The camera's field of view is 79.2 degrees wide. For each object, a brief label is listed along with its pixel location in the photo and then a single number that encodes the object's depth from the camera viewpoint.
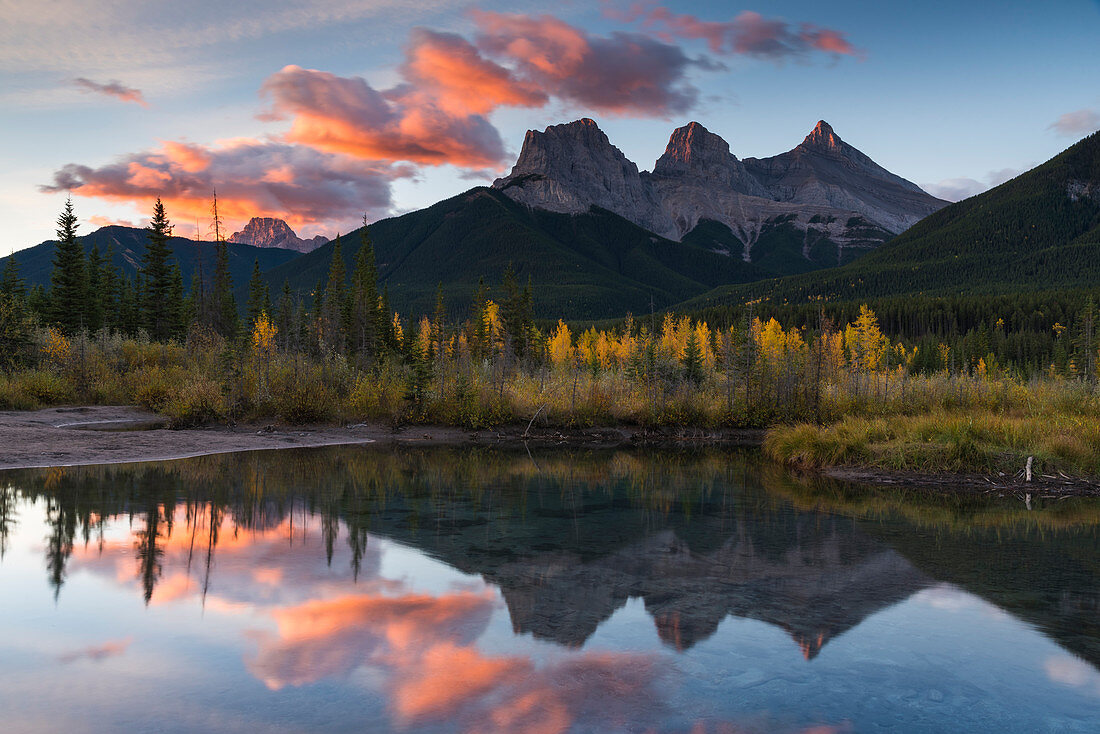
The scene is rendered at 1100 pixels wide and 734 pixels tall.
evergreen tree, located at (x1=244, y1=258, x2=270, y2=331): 64.75
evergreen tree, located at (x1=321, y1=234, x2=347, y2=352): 47.53
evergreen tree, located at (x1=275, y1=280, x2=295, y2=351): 60.52
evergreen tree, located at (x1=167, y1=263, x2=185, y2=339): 55.72
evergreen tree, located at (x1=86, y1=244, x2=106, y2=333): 49.71
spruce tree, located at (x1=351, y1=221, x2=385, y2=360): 51.47
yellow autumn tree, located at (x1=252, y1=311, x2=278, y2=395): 28.98
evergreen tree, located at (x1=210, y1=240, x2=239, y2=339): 51.88
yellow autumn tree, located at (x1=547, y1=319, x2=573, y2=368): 80.91
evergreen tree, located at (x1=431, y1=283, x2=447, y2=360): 39.26
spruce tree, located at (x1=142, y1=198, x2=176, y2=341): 52.19
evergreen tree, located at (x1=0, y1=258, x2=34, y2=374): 30.12
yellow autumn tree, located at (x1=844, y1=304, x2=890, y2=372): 61.84
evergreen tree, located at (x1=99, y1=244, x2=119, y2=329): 54.47
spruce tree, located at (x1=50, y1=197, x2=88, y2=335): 47.62
